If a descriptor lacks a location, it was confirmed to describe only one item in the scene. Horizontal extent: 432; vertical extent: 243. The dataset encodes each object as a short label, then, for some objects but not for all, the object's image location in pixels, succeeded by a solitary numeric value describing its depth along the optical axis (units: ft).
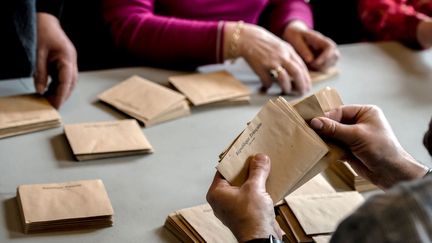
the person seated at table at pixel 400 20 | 7.37
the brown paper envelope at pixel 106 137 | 5.39
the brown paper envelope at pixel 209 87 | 6.06
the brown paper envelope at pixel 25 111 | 5.54
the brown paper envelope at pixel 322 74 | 6.66
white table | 4.89
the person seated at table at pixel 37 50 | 5.95
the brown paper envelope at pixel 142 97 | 5.87
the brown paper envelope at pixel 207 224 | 4.74
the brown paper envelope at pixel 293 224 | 4.82
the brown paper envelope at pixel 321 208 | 4.88
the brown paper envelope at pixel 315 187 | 5.21
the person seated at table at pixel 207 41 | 6.45
